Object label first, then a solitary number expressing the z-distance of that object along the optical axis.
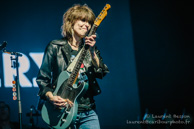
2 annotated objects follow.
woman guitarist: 4.25
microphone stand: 4.96
